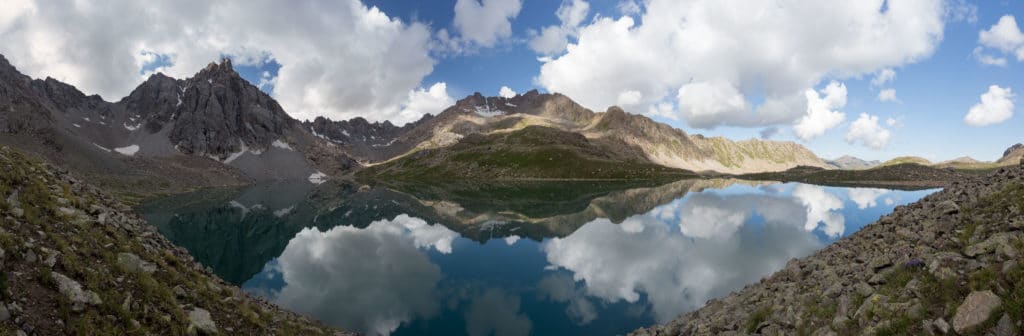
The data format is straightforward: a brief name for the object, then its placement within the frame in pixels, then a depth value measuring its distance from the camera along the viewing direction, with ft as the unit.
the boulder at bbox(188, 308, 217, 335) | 49.53
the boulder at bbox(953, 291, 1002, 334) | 32.27
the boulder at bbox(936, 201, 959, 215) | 64.34
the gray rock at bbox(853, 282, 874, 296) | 48.74
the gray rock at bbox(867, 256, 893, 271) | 54.24
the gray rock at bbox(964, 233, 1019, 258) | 39.00
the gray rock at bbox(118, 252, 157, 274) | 52.28
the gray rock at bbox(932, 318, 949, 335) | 33.68
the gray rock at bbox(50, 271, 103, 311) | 39.22
